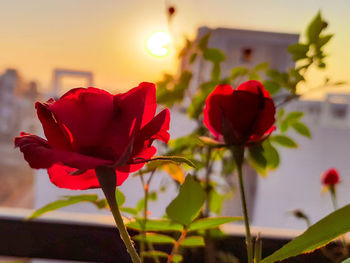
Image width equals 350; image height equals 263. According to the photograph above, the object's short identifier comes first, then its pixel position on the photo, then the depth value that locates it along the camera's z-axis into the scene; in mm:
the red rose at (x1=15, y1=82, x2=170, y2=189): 135
